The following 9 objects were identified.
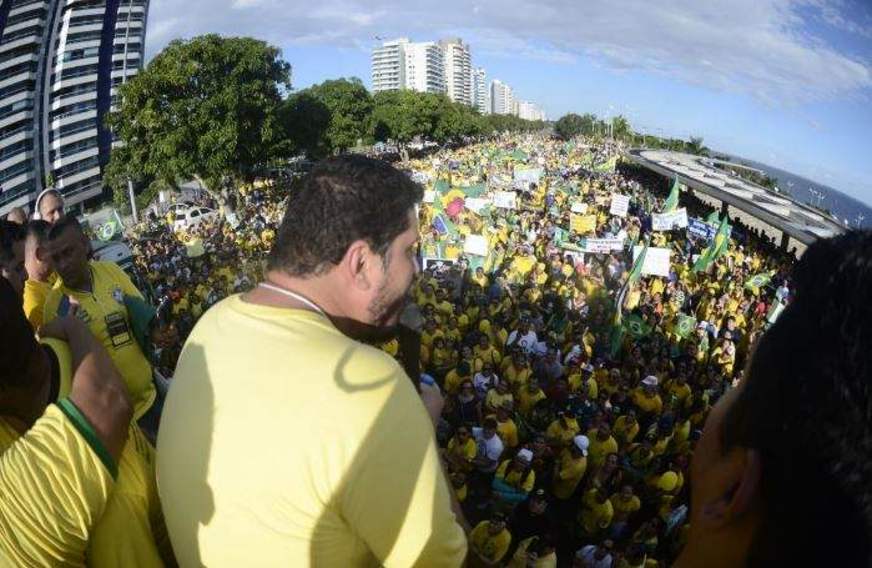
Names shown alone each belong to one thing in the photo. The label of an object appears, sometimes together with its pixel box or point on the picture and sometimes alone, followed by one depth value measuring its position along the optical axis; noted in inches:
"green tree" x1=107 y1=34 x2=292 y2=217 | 1026.1
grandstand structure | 626.8
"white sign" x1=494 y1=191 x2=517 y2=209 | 685.3
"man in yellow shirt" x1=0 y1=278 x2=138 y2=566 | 45.1
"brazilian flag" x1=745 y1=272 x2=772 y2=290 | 486.0
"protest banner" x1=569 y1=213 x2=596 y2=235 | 590.9
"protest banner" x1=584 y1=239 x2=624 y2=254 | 505.7
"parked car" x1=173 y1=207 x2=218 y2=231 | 1100.8
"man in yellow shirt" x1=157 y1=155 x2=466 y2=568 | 41.6
